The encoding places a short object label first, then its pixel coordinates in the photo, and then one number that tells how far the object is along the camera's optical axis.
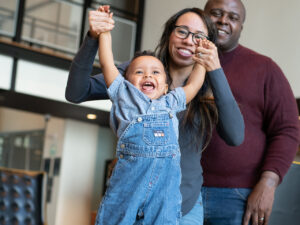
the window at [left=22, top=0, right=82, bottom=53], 6.64
